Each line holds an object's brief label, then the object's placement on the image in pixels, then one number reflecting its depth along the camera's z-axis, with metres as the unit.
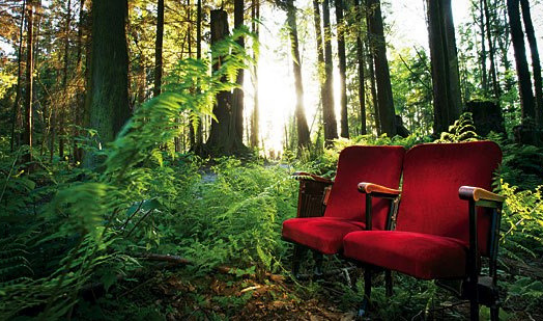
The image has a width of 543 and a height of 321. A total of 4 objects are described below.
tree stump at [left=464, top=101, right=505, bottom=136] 6.75
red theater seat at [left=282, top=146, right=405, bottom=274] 2.58
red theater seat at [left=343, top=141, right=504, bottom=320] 1.92
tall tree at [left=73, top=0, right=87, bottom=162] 10.78
